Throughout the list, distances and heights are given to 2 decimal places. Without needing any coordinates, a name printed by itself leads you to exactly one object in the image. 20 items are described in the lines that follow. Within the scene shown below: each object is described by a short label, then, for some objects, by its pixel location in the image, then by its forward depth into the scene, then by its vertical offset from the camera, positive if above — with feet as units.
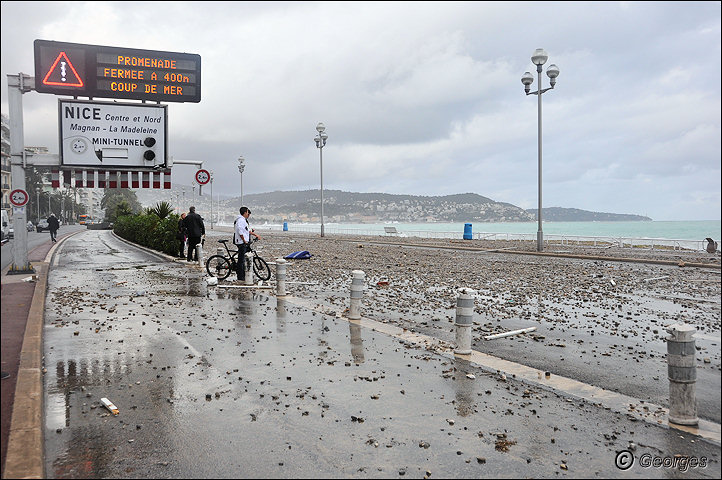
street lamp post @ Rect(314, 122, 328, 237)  149.69 +27.01
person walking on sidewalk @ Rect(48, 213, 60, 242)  124.98 +3.01
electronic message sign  47.78 +14.68
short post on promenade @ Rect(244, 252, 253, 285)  48.17 -2.98
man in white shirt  48.16 -0.09
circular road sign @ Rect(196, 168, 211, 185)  64.03 +6.93
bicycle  51.39 -2.79
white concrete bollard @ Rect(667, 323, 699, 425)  15.49 -4.05
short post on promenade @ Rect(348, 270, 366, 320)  33.06 -3.54
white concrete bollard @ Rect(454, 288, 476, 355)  24.81 -3.86
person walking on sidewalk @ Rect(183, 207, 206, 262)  65.31 +1.11
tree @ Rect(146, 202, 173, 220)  94.62 +4.72
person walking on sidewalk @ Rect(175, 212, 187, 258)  69.43 +0.06
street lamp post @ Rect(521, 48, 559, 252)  82.79 +24.68
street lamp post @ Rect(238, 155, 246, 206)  214.28 +27.76
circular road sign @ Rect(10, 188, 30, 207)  53.11 +3.81
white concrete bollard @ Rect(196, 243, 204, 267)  64.49 -2.30
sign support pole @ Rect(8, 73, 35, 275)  49.21 +7.77
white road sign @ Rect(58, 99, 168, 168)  53.62 +10.27
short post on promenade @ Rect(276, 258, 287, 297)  42.64 -3.21
